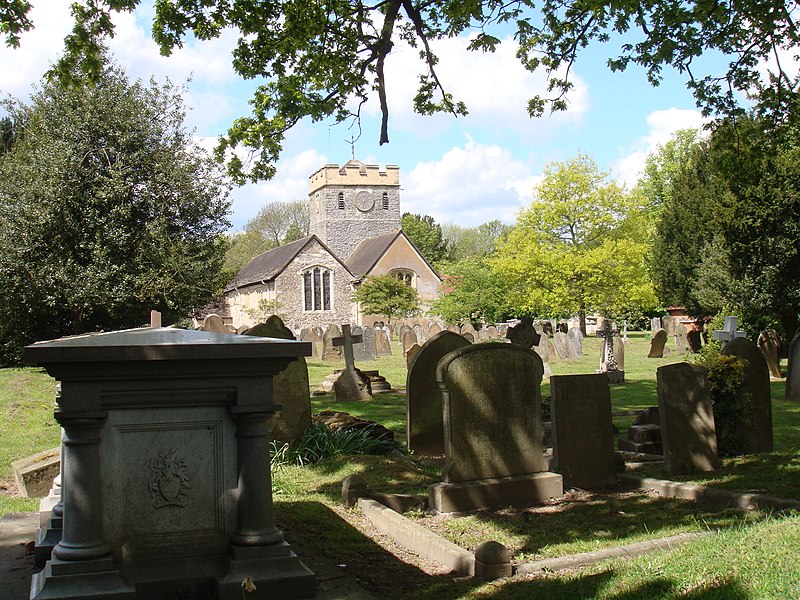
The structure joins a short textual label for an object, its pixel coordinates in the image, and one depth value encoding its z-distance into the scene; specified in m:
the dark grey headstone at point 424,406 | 10.11
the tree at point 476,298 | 41.94
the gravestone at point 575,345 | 26.72
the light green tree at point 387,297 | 51.94
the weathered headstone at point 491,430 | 7.50
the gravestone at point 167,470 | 4.24
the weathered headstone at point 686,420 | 8.63
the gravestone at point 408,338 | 31.75
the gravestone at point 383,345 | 32.75
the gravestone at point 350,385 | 16.48
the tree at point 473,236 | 98.19
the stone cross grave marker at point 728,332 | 16.79
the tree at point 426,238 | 85.25
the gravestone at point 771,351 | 19.31
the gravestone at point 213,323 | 20.17
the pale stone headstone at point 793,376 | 14.49
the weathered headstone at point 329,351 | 28.00
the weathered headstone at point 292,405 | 9.71
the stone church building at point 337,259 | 56.22
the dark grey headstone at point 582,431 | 8.28
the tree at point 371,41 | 10.88
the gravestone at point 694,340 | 27.03
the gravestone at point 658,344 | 26.64
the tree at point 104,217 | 20.73
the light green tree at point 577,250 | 39.31
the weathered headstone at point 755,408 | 9.55
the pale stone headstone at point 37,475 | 8.12
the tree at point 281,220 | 86.94
